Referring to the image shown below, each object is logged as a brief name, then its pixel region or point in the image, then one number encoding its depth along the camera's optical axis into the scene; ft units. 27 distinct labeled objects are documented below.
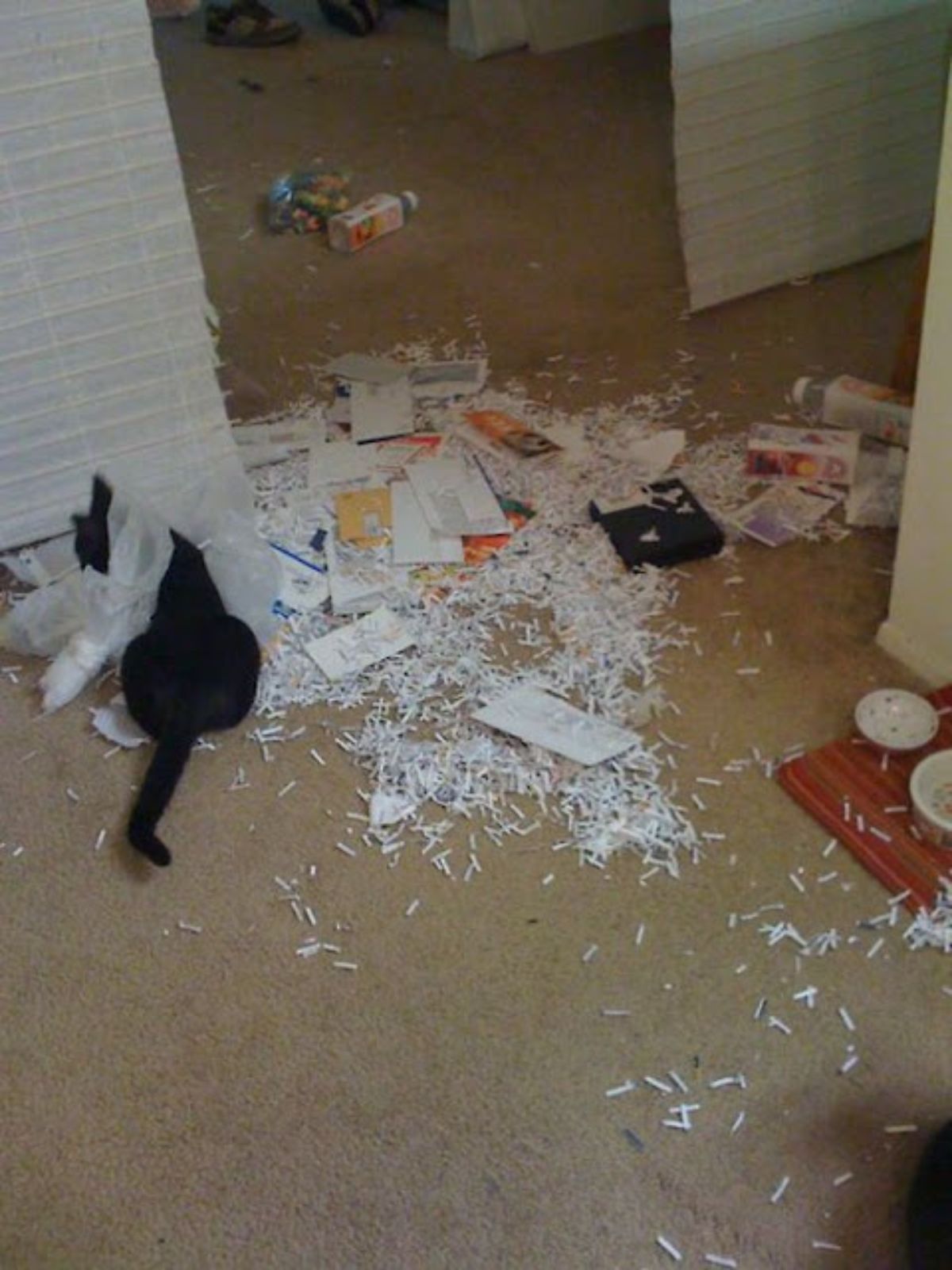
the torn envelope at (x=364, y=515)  6.42
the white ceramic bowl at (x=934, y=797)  4.52
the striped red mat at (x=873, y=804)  4.53
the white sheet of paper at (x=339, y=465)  6.87
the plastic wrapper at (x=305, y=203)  9.59
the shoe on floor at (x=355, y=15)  13.32
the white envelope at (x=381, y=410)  7.20
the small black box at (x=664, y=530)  6.07
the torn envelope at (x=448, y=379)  7.52
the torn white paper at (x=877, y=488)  6.19
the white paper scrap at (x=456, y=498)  6.40
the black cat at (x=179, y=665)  5.19
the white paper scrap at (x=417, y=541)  6.23
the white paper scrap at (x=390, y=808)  4.99
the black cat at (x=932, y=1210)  3.47
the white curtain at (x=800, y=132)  7.13
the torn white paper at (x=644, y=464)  6.43
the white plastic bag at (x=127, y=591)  5.61
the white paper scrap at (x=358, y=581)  6.01
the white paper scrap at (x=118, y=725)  5.46
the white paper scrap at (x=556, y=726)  5.13
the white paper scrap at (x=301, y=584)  6.07
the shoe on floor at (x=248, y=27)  13.39
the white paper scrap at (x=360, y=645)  5.69
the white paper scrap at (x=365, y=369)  7.70
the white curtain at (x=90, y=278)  5.22
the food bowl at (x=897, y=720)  4.88
